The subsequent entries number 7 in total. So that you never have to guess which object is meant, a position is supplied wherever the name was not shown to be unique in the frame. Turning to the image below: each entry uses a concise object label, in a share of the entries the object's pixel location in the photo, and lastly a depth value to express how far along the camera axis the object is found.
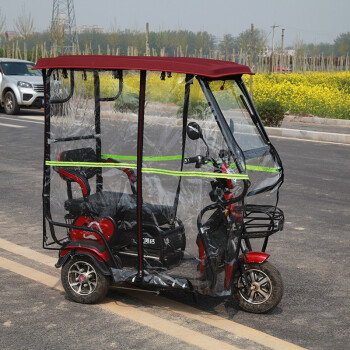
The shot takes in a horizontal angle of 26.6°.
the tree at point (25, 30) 51.22
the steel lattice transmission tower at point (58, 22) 41.59
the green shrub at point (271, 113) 18.55
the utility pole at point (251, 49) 22.25
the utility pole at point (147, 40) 25.16
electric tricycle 4.73
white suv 21.56
